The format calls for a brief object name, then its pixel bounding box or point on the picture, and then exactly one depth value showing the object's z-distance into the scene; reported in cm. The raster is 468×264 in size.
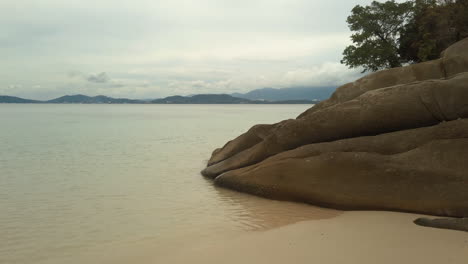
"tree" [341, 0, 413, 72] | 3441
